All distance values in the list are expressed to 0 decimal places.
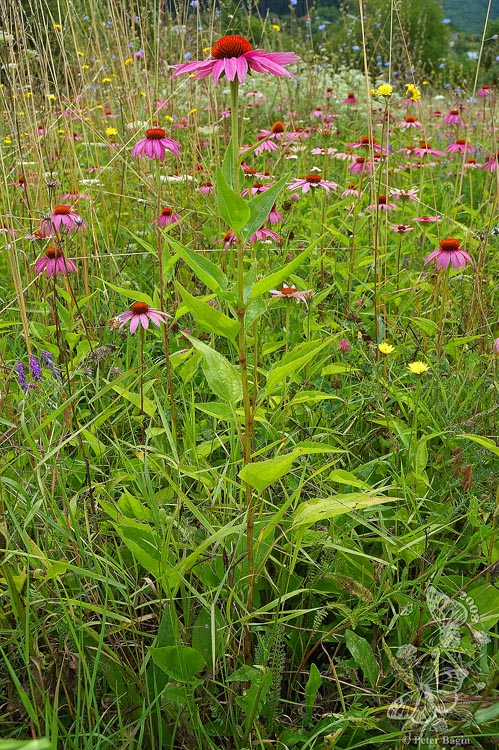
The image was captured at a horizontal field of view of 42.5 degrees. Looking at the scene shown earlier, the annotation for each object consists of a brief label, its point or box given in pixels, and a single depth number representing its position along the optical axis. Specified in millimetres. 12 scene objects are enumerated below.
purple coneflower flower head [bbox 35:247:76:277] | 1334
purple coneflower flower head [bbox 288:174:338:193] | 1657
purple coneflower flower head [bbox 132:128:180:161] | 1387
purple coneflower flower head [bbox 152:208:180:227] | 1566
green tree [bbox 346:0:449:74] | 11940
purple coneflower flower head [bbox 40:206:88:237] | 1441
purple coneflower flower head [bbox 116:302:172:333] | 1123
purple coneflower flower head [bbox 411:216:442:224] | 1740
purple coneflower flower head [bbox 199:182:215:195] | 2051
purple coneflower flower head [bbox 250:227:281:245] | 1379
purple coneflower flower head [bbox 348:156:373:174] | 2021
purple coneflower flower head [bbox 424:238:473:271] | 1392
